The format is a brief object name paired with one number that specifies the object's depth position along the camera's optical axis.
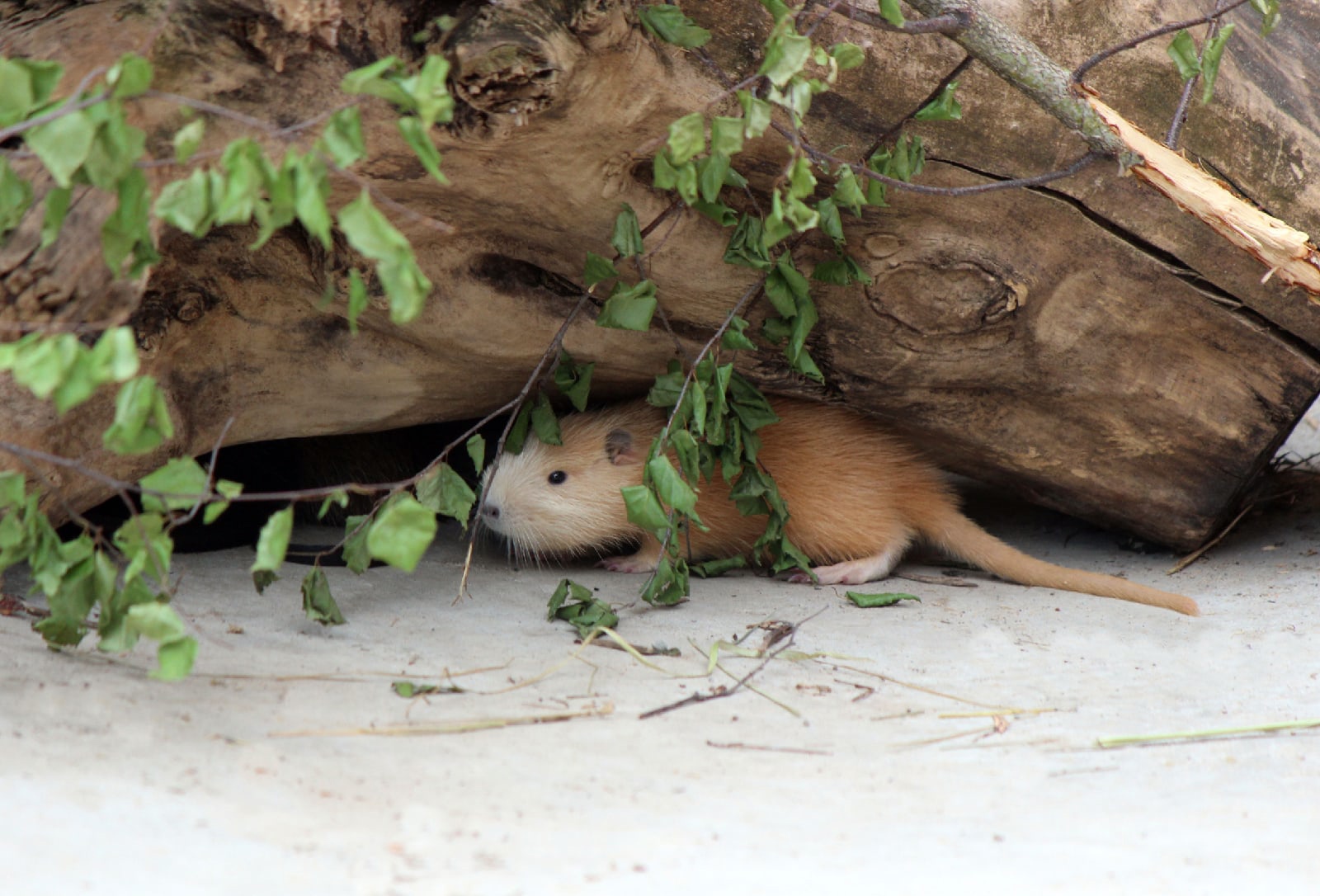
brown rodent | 8.52
